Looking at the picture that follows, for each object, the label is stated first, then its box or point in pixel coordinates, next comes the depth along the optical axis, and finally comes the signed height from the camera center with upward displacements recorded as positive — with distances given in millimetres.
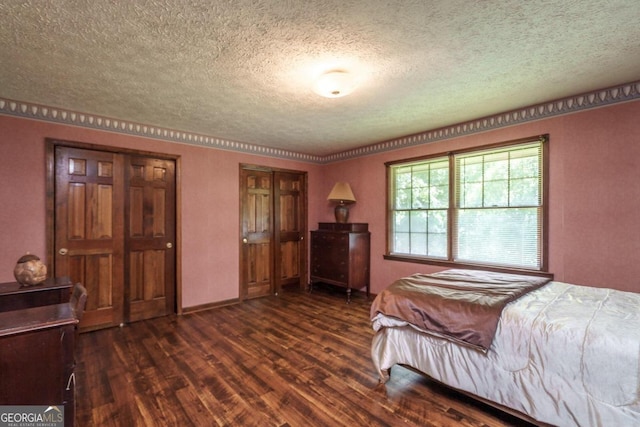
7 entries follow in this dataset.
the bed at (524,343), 1503 -806
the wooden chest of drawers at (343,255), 4637 -696
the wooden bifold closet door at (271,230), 4781 -300
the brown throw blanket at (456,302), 1906 -651
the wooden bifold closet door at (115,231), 3301 -212
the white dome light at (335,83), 2295 +1048
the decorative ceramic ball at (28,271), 2189 -435
